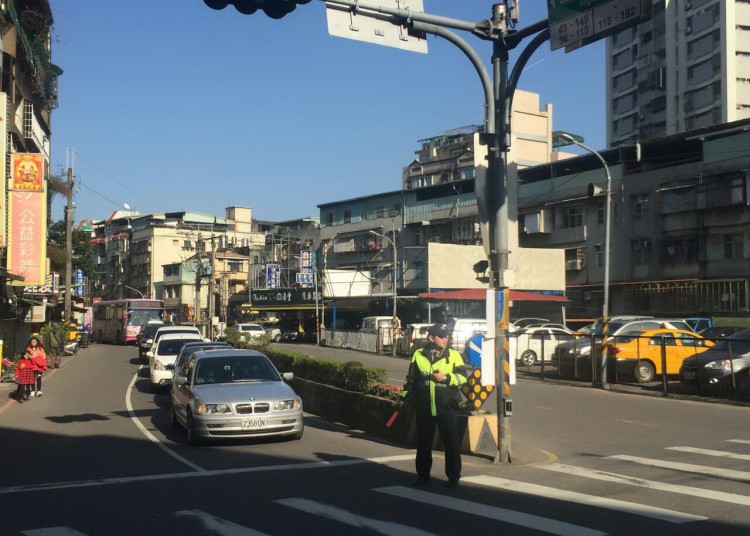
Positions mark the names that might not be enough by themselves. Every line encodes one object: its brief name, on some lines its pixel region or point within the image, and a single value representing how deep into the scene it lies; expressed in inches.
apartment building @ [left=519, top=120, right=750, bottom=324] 1759.4
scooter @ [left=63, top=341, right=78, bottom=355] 1705.7
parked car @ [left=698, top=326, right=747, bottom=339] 1289.4
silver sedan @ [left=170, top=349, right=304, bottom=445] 483.5
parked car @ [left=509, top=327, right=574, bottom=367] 1117.4
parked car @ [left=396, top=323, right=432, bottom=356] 1465.8
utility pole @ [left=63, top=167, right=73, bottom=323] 1808.2
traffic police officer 356.8
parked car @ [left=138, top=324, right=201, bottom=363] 1139.3
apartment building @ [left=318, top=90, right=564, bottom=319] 1941.4
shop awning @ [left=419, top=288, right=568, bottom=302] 1637.6
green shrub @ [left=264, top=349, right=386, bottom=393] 592.1
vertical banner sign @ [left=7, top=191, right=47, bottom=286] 1141.7
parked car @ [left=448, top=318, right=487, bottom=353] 1189.7
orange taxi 858.1
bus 2293.3
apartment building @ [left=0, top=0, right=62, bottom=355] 1135.0
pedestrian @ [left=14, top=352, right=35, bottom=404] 818.8
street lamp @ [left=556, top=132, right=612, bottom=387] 920.3
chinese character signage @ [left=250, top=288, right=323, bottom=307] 2345.0
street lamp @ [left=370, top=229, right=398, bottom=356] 1594.5
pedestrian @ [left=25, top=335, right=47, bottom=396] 827.4
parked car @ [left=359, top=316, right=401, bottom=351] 1692.9
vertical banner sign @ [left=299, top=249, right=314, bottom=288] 2632.1
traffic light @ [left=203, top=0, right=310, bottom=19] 292.0
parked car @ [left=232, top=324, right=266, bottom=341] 1933.7
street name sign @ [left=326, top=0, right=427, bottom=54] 359.6
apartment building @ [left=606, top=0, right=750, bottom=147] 2508.6
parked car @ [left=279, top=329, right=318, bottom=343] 2316.7
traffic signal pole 418.3
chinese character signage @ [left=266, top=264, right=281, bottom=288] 2878.9
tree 2878.9
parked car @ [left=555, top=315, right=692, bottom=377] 997.8
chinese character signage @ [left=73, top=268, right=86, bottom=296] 3019.2
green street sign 343.6
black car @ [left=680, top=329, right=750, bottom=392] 750.5
